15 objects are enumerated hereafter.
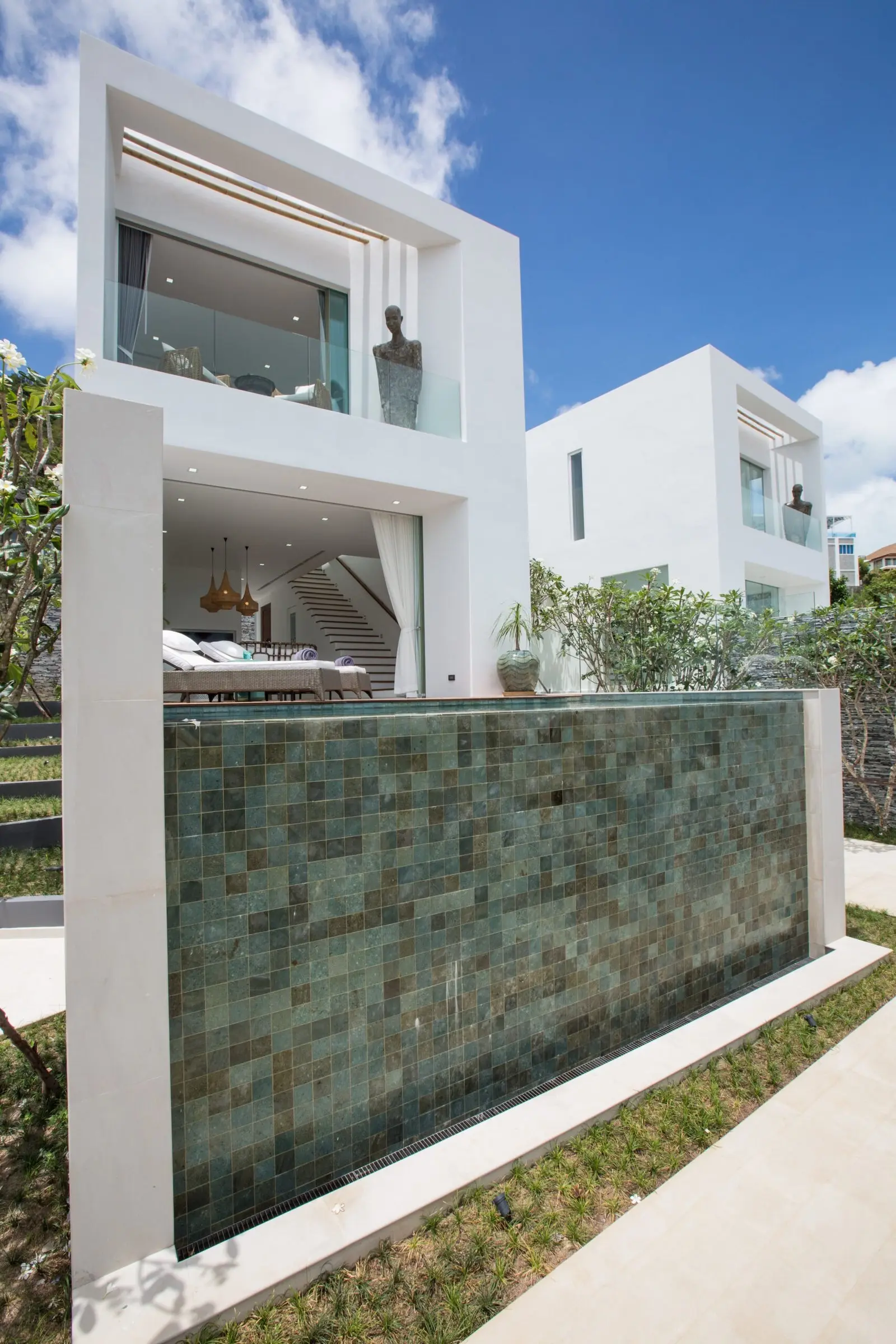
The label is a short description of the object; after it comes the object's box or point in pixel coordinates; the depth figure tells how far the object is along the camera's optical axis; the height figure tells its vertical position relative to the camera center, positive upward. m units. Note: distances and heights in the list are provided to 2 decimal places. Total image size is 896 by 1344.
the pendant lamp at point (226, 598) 11.38 +1.69
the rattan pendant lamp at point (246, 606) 11.65 +1.60
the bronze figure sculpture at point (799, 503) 14.17 +3.88
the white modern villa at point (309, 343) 6.33 +3.73
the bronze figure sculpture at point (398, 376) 7.65 +3.69
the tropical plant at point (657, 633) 9.63 +0.82
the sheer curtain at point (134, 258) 7.09 +4.73
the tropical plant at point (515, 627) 8.23 +0.79
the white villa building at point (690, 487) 11.29 +3.81
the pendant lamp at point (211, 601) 11.46 +1.66
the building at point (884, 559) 69.25 +13.12
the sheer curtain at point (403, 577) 8.59 +1.52
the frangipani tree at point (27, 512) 2.44 +0.67
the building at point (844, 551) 60.28 +14.05
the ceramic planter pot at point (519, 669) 7.94 +0.27
